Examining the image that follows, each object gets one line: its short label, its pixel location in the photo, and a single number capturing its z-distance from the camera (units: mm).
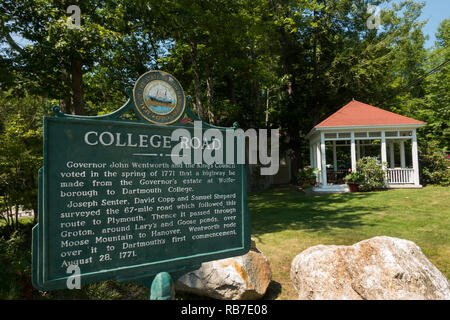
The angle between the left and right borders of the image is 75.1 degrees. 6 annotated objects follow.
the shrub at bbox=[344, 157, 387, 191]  15577
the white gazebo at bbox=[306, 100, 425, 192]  16359
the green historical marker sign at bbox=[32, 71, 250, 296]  2545
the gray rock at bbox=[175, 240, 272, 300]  4148
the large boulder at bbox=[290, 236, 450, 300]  3557
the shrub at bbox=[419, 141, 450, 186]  16609
